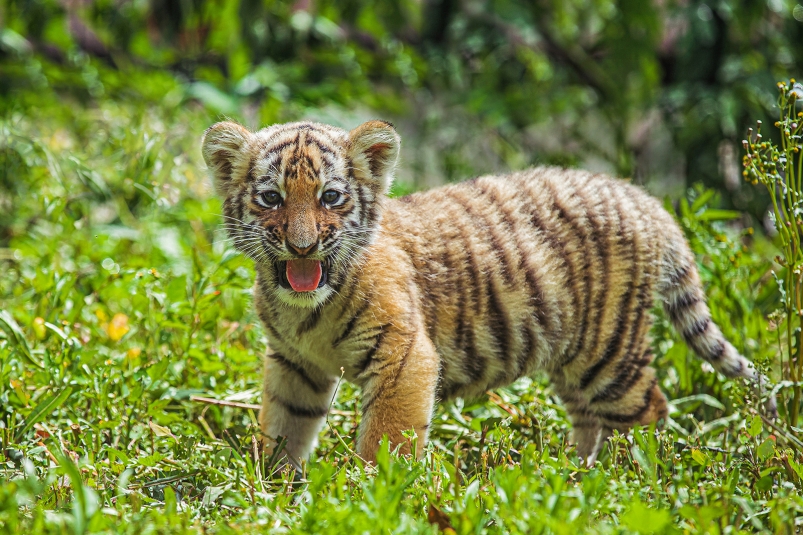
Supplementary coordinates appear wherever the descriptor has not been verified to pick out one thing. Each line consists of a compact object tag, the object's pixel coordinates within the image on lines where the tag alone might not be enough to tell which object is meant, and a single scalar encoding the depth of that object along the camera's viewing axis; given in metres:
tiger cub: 6.69
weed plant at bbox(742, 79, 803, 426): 6.10
